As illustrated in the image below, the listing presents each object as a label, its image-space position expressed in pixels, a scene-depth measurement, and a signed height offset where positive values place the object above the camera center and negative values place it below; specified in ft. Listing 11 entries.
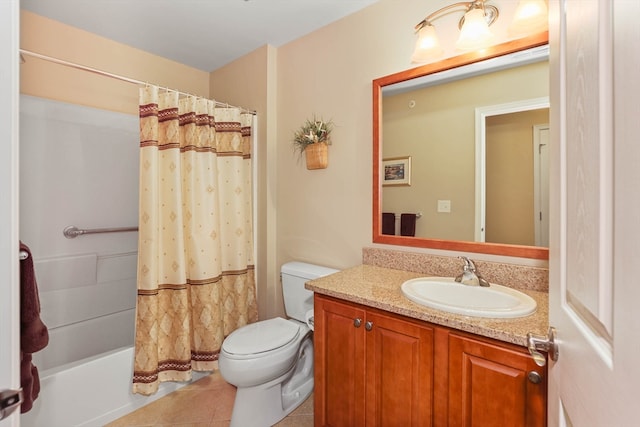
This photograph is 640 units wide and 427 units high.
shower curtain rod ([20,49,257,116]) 4.89 +2.54
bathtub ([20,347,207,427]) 4.73 -3.17
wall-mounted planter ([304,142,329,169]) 6.36 +1.20
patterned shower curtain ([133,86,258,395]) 5.62 -0.58
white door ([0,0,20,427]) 1.76 +0.11
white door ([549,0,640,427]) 1.16 +0.00
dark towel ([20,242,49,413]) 3.05 -1.18
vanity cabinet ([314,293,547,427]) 2.97 -1.96
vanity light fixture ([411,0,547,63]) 4.06 +2.73
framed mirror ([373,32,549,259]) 4.32 +0.89
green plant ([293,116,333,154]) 6.38 +1.71
